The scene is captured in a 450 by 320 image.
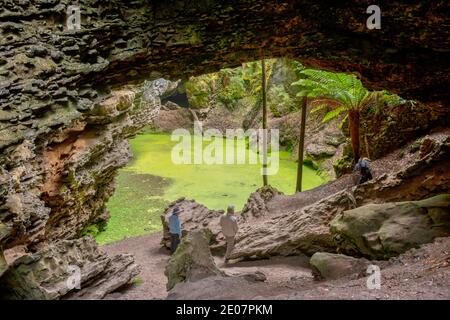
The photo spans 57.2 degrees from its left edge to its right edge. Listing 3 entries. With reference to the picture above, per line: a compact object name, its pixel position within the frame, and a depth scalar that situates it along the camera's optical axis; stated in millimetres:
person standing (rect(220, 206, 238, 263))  8797
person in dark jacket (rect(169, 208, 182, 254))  9670
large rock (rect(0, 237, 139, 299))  5273
